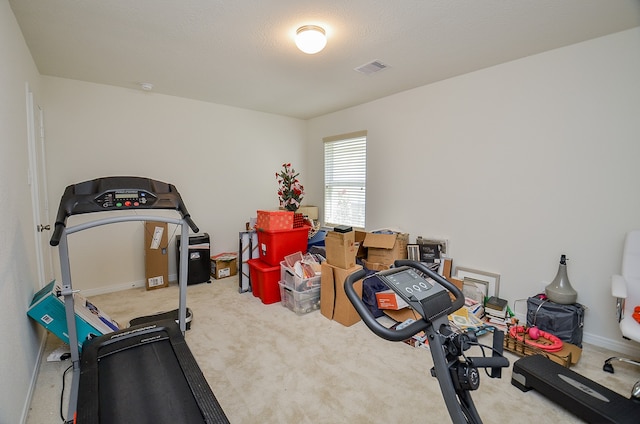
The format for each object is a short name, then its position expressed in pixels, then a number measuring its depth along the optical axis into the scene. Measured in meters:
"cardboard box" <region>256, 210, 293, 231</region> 3.22
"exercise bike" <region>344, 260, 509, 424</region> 1.00
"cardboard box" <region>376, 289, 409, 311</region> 2.72
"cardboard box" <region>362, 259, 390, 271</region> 3.33
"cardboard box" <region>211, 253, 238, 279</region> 4.07
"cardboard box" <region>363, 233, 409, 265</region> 3.34
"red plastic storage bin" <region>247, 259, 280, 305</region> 3.20
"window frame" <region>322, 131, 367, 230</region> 4.29
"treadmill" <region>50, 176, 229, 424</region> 1.33
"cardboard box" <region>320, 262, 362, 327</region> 2.73
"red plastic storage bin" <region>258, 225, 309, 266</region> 3.25
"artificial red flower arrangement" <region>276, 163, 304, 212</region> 3.68
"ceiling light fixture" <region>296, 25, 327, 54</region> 2.13
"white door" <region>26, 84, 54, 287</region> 2.44
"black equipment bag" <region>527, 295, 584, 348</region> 2.32
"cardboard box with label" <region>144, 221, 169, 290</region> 3.60
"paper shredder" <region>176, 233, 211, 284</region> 3.77
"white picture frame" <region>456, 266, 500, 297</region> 2.93
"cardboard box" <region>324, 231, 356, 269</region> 2.78
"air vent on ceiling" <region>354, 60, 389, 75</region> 2.79
